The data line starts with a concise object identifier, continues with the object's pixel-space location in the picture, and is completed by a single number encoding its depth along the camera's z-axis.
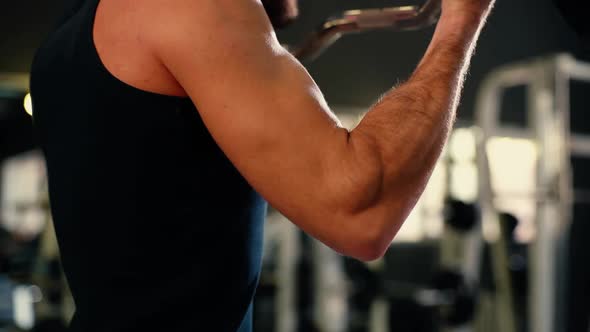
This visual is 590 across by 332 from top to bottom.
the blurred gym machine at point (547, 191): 2.50
